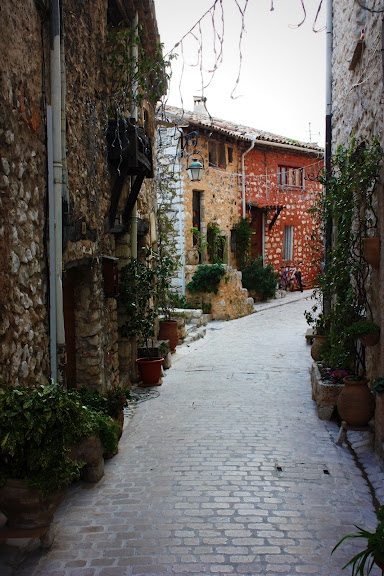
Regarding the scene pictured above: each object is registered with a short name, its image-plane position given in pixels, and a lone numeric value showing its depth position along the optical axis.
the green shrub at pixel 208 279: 15.98
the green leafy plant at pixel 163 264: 9.55
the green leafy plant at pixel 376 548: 2.53
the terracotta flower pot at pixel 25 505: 2.95
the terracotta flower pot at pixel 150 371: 8.42
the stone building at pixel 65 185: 3.62
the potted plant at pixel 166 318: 10.13
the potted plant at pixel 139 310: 7.91
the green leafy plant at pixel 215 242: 18.66
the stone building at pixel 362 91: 5.20
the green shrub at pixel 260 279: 18.98
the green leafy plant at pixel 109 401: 5.26
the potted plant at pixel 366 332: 5.21
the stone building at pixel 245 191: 17.48
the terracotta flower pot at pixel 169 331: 10.95
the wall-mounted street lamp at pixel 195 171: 12.67
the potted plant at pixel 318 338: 8.75
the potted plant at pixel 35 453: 2.90
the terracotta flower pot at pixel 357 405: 5.46
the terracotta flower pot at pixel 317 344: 8.90
